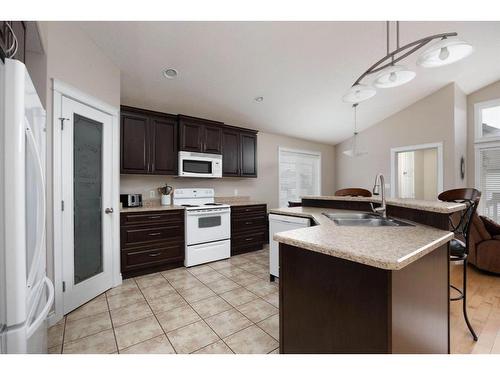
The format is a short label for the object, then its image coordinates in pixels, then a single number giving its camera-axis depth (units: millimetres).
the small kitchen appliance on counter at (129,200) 3166
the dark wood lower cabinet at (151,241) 2814
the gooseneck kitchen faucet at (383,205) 1812
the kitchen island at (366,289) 925
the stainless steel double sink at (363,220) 1695
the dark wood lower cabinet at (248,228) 3824
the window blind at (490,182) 4074
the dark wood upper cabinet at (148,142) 3039
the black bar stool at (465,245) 1703
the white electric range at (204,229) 3268
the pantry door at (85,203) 2090
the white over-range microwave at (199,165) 3504
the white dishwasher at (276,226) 2424
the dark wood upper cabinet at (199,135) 3504
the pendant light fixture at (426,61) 1381
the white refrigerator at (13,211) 852
